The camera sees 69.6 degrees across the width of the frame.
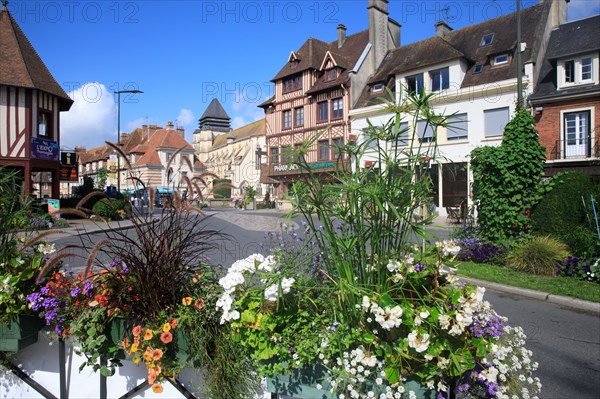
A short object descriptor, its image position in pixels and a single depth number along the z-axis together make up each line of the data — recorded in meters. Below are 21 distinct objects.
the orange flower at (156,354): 2.08
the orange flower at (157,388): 2.11
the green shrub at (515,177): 9.96
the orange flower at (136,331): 2.11
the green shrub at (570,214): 9.02
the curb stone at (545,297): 6.81
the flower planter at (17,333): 2.39
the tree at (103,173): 40.78
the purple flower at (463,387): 1.87
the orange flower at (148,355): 2.08
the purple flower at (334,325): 1.99
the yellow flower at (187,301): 2.15
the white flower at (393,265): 2.00
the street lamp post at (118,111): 24.13
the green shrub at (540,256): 8.61
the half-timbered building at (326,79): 31.72
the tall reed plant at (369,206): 1.99
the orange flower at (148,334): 2.07
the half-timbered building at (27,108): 19.84
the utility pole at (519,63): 11.33
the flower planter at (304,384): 1.97
